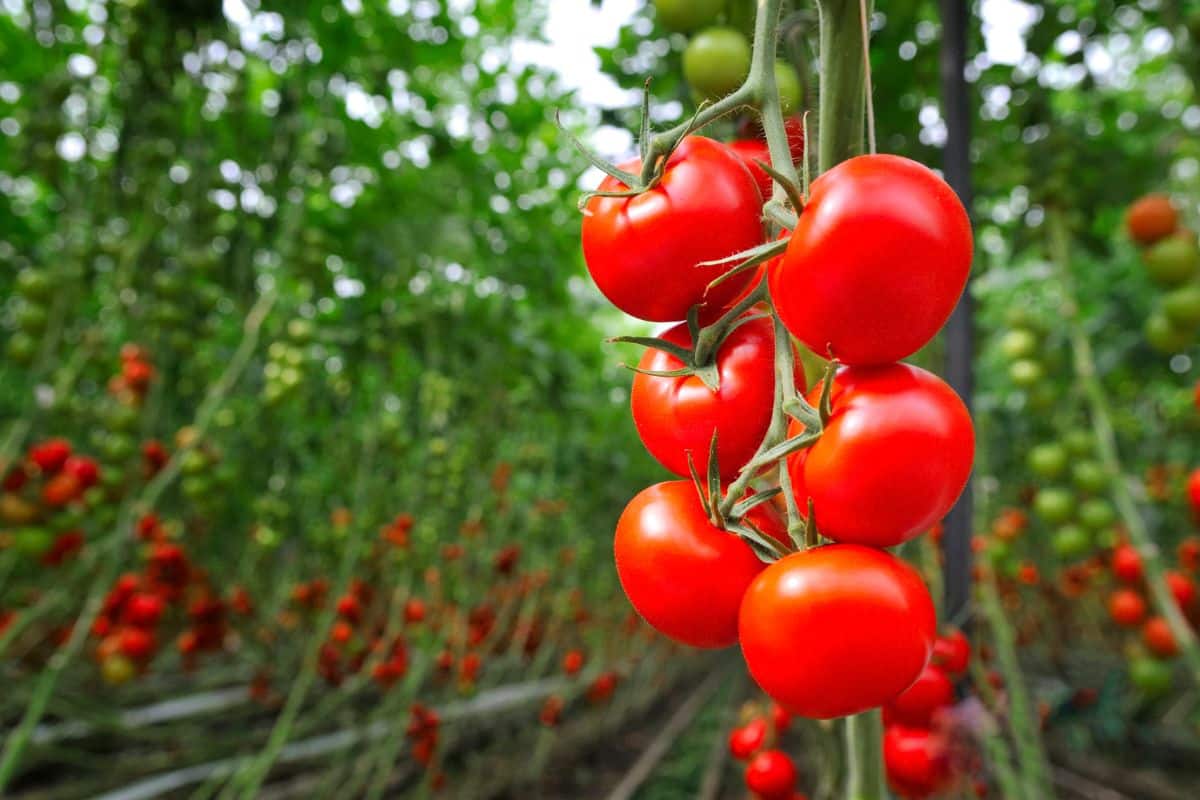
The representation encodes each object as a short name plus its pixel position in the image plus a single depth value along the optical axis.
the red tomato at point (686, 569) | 0.37
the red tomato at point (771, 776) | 0.71
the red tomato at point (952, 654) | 0.80
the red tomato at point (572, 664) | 2.83
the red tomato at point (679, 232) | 0.36
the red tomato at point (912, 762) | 0.67
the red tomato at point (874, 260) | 0.31
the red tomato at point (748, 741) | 0.81
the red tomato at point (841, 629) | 0.31
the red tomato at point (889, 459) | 0.32
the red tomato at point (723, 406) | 0.37
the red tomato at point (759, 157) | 0.41
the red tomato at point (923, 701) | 0.70
